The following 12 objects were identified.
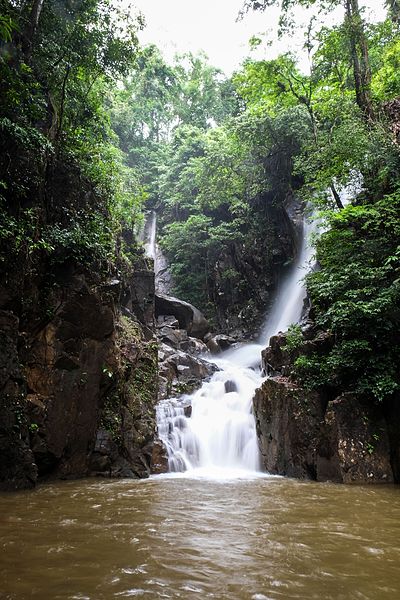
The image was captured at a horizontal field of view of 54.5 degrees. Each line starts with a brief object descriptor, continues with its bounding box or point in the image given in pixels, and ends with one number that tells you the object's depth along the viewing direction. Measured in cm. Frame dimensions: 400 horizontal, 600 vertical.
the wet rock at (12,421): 672
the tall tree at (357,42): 1298
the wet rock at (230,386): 1388
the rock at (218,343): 1992
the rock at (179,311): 2036
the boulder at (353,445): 834
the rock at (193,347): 1819
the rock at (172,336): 1783
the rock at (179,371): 1381
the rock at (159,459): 981
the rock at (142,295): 1614
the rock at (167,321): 1908
